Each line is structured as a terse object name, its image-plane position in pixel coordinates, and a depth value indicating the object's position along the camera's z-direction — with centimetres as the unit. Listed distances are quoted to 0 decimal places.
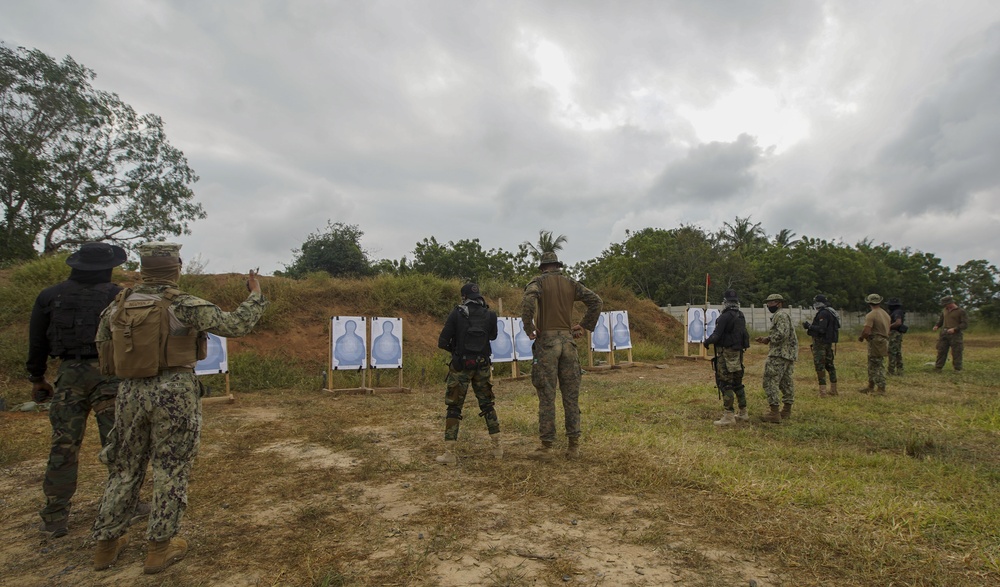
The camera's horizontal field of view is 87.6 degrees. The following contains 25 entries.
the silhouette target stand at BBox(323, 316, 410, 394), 1077
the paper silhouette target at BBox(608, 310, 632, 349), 1469
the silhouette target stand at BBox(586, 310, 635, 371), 1453
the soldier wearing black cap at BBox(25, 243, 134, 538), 357
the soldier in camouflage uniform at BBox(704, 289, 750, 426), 668
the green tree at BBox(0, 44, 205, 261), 1619
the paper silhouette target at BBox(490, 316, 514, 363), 1276
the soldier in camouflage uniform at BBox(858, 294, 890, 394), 909
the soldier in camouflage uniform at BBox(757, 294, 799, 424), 704
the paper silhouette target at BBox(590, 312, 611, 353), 1461
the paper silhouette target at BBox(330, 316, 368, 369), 1079
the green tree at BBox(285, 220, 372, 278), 2106
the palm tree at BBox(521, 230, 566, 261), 3328
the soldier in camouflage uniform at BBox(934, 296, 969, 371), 1166
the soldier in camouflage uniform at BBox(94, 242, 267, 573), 301
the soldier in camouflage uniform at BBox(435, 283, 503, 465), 532
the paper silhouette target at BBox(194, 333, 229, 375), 952
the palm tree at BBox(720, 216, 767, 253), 4755
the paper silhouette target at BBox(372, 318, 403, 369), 1105
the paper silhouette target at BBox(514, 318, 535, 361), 1348
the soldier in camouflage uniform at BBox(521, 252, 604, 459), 530
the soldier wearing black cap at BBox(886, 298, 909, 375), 1113
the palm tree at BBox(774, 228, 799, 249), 5241
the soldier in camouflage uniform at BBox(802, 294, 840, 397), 894
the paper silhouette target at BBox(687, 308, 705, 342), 1676
